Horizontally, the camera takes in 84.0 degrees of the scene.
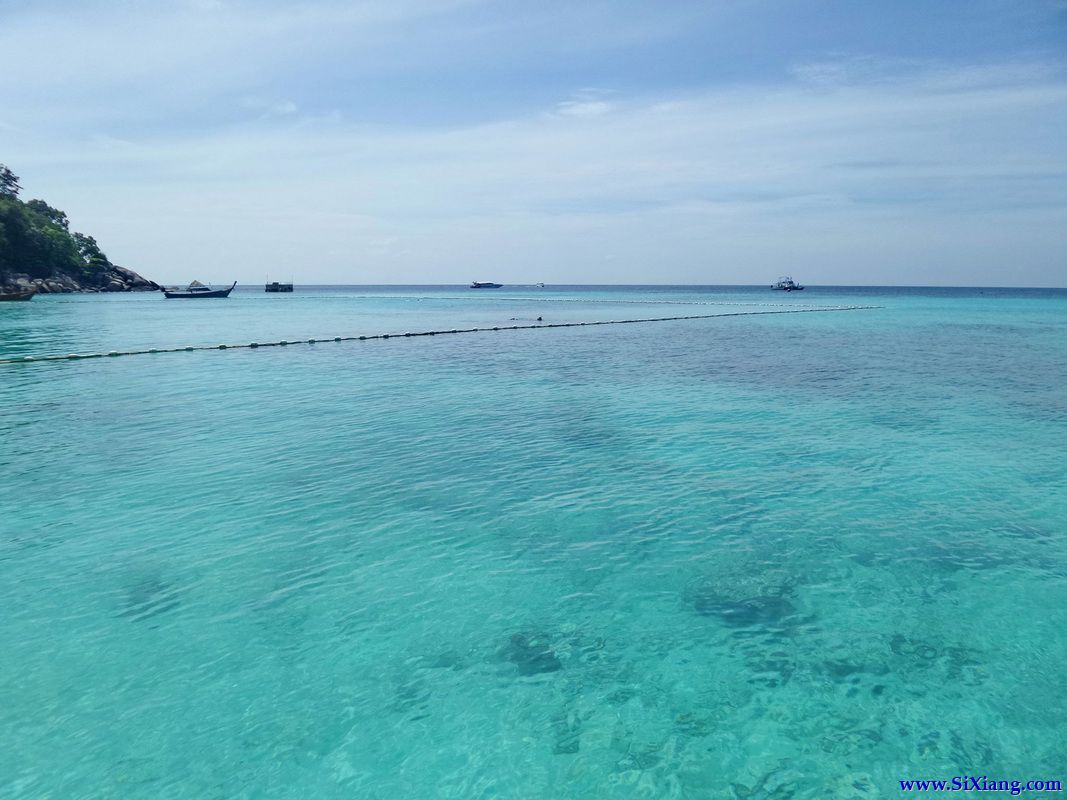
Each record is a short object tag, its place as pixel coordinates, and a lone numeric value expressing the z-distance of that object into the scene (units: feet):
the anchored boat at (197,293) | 383.24
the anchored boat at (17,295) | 301.02
